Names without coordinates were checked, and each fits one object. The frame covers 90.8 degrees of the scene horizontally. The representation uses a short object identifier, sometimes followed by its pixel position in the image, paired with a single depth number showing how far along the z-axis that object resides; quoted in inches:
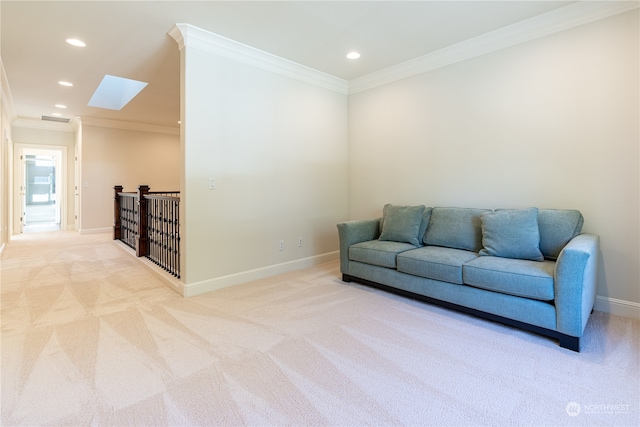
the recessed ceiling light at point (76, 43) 125.3
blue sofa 81.5
